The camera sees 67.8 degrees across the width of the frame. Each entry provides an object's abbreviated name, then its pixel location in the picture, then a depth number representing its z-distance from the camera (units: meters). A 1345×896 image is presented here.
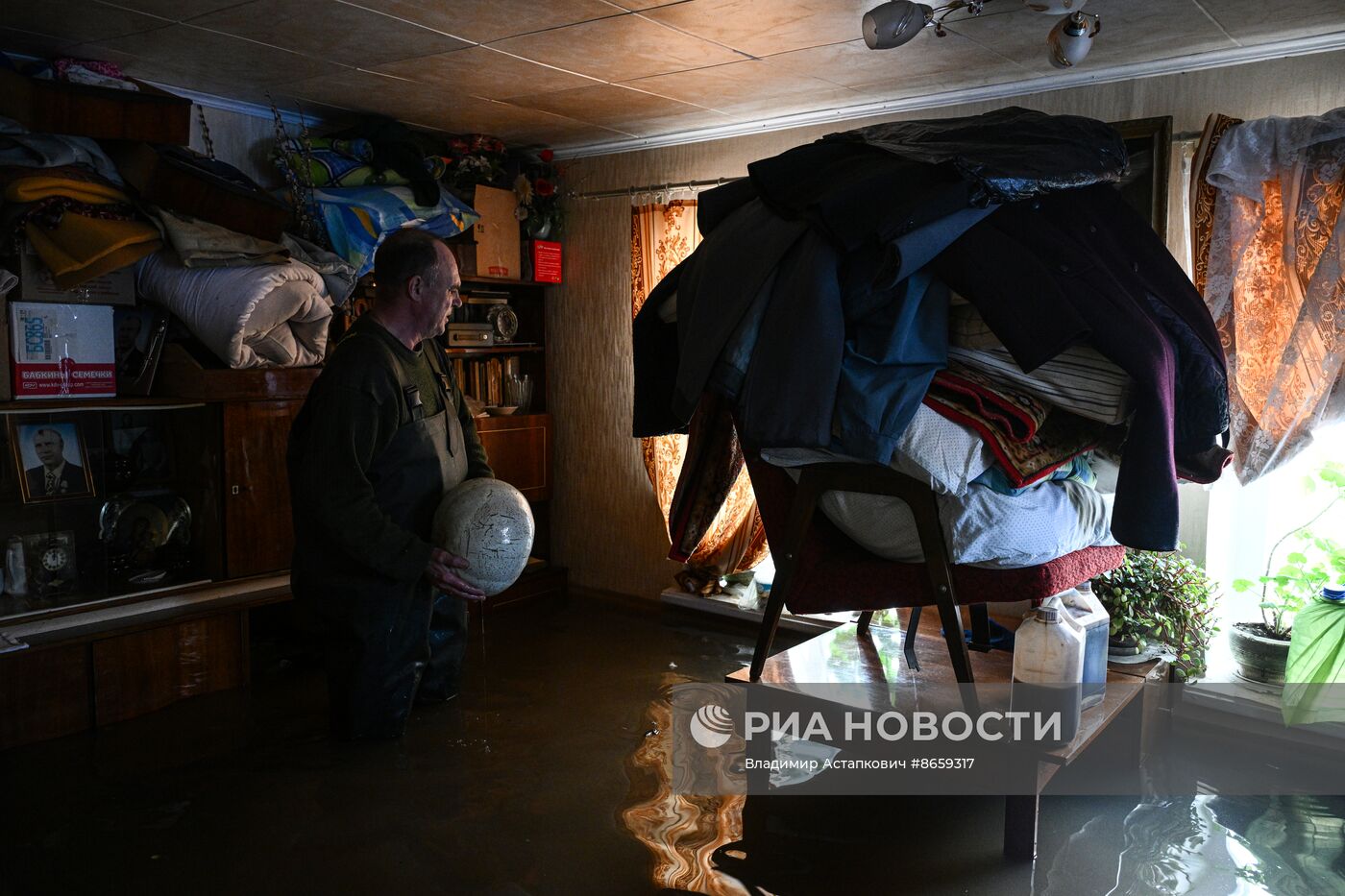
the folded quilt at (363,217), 4.31
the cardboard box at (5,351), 3.48
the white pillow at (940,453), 1.92
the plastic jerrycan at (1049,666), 2.33
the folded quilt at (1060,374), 1.87
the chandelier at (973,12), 2.83
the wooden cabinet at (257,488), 3.92
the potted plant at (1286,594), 3.57
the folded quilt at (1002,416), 1.94
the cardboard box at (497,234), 5.05
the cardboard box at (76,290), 3.52
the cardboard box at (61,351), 3.51
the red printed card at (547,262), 5.37
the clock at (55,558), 3.64
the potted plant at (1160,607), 3.36
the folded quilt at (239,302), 3.73
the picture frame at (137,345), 3.90
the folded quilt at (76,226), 3.46
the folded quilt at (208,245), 3.72
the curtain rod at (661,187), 4.91
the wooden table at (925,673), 2.54
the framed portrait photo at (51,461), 3.59
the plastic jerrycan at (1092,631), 2.49
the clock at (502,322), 5.35
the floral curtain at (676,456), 4.88
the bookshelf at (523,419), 5.24
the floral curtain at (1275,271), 3.33
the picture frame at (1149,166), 3.69
